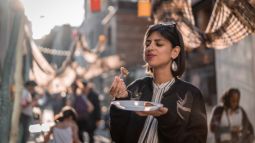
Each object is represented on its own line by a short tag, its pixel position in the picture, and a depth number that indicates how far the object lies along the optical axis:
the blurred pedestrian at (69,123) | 6.77
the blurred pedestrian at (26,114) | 8.16
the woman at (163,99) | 2.23
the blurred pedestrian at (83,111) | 10.05
